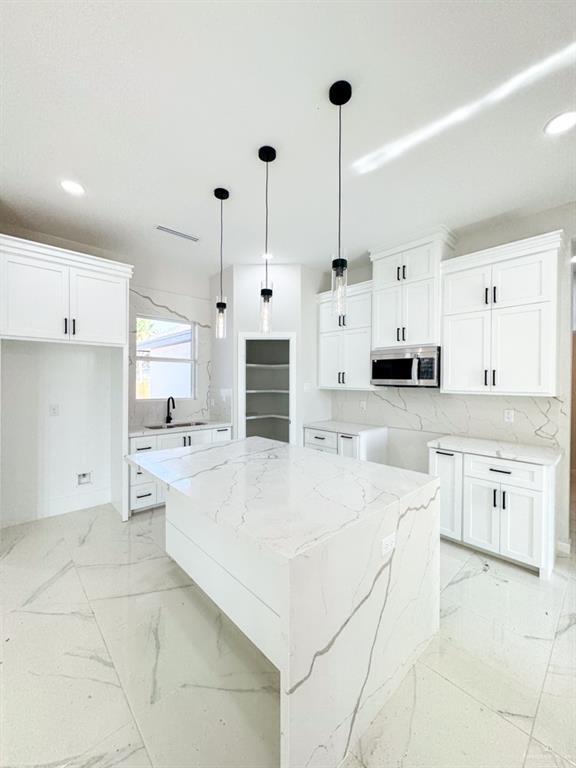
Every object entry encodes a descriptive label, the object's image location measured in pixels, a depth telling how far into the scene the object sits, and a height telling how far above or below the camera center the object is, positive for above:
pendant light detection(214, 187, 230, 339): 2.30 +0.48
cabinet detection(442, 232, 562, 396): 2.55 +0.53
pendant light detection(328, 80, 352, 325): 1.61 +0.65
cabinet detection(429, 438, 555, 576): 2.35 -0.97
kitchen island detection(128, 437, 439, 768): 1.09 -0.83
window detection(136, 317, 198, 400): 4.03 +0.28
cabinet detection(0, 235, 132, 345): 2.68 +0.76
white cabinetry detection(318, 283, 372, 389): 3.83 +0.47
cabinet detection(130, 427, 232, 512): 3.39 -0.93
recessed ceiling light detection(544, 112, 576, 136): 1.80 +1.47
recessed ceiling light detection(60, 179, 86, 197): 2.42 +1.47
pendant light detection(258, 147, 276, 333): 2.07 +0.55
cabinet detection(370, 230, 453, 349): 3.14 +0.91
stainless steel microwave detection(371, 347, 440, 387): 3.16 +0.15
